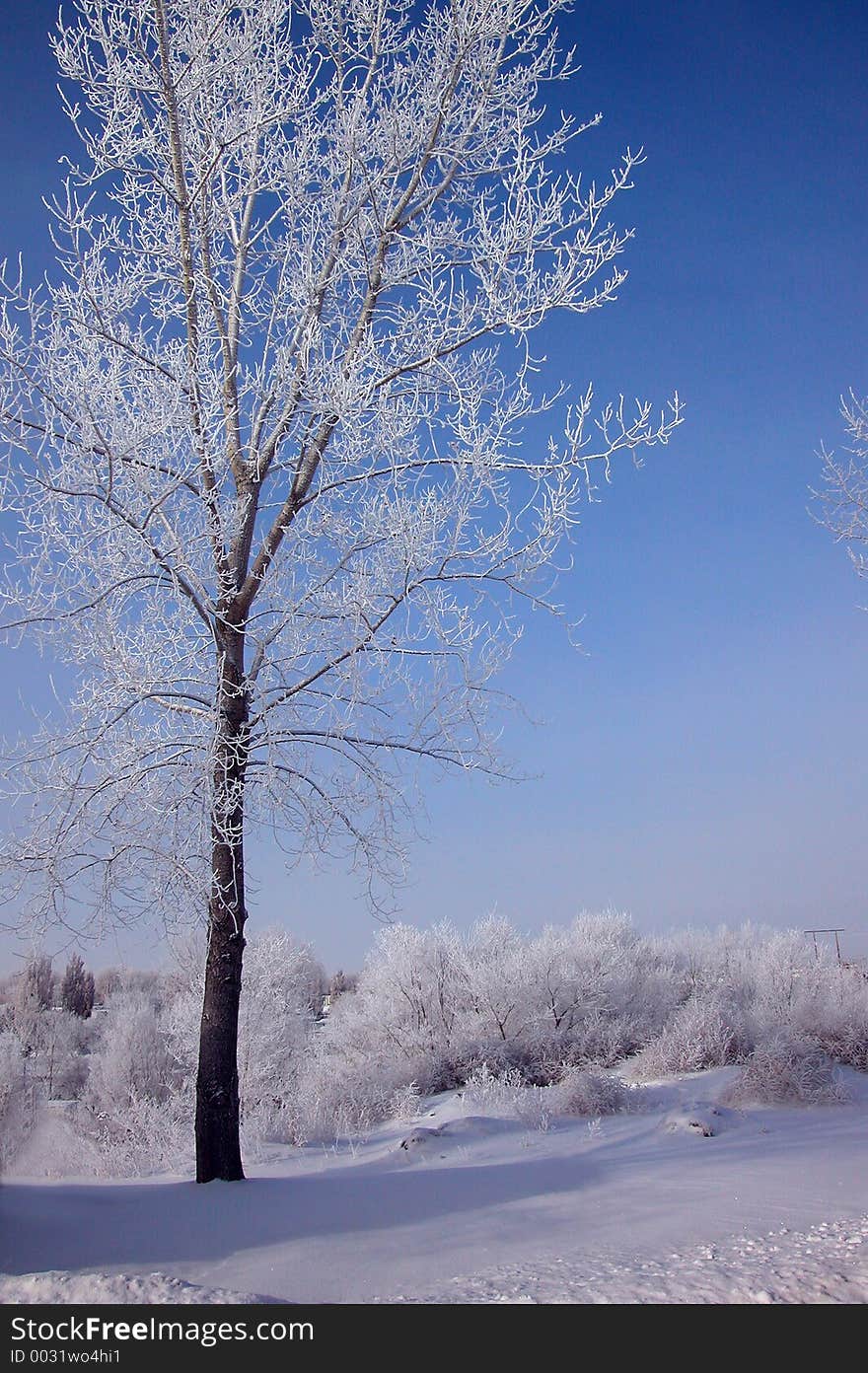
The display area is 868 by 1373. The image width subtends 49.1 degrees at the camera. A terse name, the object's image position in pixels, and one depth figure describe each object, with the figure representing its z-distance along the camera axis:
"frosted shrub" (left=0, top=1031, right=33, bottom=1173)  18.39
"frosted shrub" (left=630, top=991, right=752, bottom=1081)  14.41
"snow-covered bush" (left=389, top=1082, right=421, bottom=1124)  13.49
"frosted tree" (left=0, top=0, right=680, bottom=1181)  6.68
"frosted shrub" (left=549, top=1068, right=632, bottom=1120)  10.48
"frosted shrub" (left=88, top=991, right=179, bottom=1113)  22.36
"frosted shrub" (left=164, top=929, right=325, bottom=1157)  17.75
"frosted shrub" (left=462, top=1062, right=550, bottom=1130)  9.82
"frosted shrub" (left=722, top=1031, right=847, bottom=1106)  11.39
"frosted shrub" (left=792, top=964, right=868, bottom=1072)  15.09
